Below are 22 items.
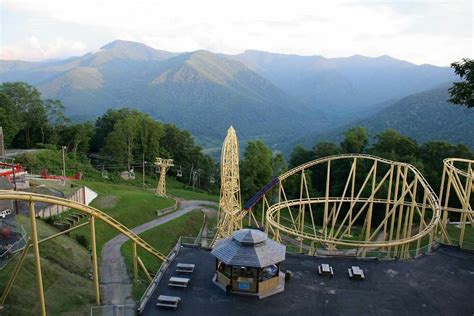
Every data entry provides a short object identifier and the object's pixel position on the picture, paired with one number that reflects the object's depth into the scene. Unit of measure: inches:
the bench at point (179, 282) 1120.1
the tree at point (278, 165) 3449.8
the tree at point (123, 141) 3676.2
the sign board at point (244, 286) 1107.3
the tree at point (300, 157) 3786.9
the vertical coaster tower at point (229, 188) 1969.7
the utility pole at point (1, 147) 2381.9
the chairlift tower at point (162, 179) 2807.6
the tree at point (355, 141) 3673.7
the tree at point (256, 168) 3148.4
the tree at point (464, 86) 1296.8
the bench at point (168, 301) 1019.9
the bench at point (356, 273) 1197.7
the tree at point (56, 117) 3823.1
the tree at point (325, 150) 3661.4
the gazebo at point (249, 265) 1102.4
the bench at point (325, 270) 1219.2
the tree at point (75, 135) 3833.7
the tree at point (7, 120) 3218.5
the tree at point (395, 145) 3356.3
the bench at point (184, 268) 1211.2
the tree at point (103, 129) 4247.0
